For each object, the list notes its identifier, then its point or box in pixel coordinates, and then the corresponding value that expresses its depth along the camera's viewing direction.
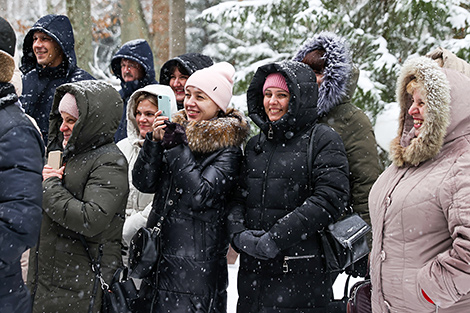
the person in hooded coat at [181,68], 5.22
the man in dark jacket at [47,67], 5.20
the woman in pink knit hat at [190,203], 3.33
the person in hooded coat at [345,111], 3.65
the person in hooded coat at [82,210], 3.23
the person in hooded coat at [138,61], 5.57
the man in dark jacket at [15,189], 2.30
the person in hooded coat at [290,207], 3.08
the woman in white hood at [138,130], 4.09
